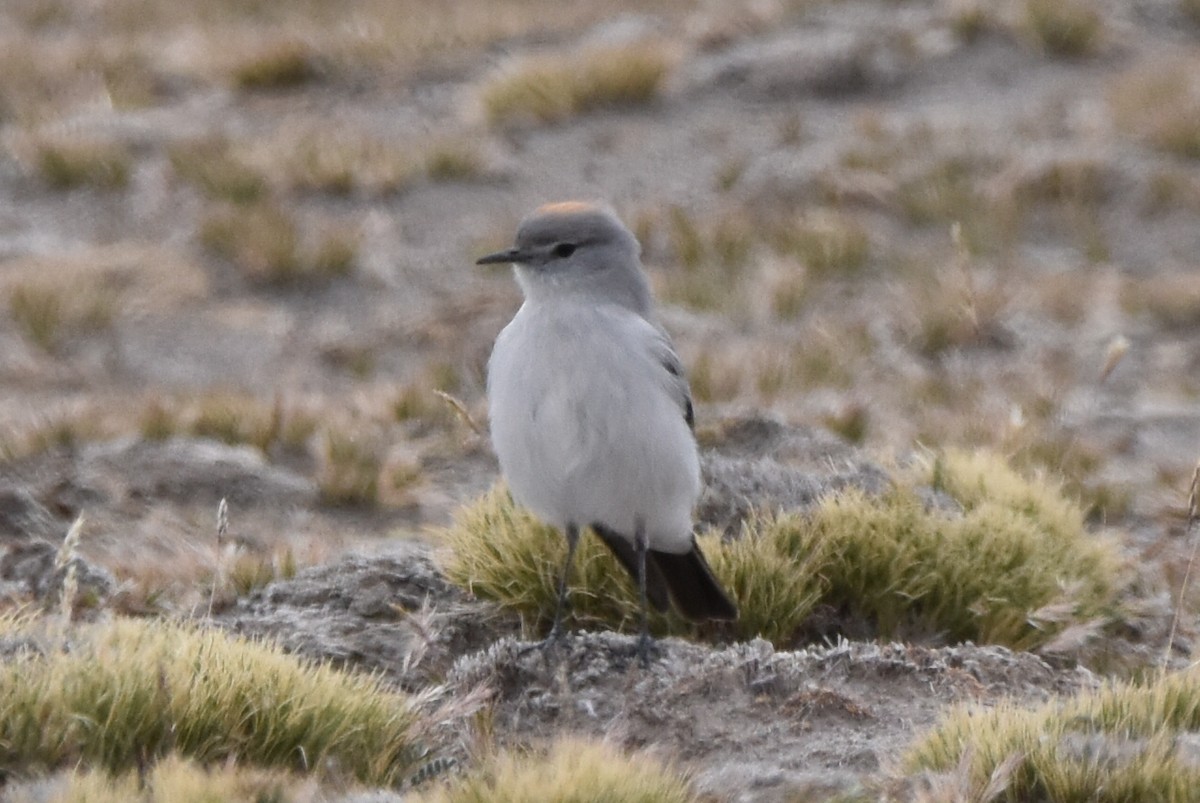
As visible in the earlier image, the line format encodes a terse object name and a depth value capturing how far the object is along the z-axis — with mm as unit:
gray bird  10531
